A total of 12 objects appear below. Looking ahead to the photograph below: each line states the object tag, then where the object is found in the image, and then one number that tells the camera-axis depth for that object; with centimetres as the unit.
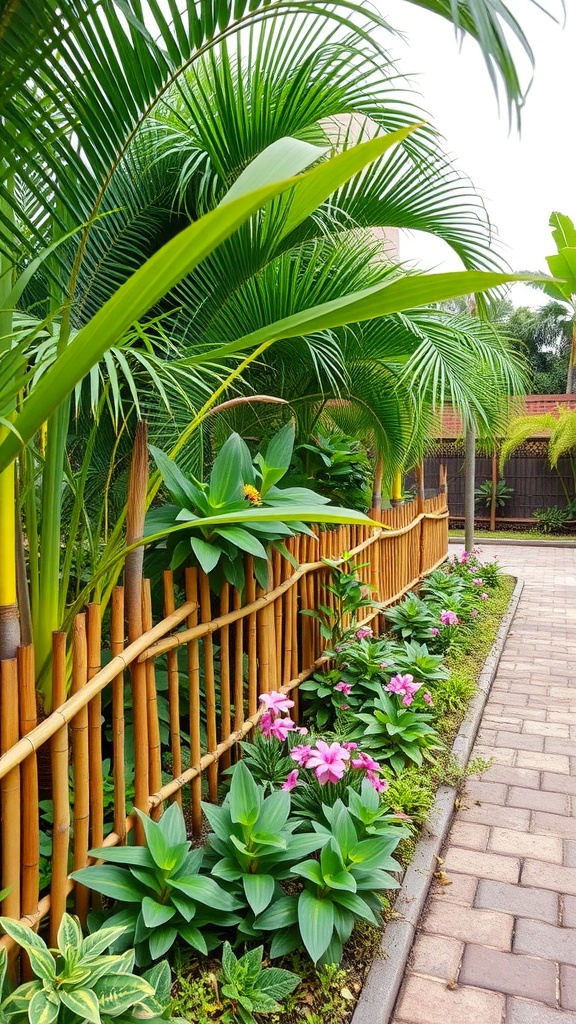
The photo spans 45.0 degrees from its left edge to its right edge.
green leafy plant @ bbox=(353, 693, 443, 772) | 278
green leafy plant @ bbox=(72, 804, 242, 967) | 160
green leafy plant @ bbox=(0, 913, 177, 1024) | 121
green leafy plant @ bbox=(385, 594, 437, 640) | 421
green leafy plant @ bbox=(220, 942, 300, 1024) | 153
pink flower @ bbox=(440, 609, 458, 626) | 430
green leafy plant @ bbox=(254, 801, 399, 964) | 169
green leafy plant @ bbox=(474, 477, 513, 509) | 1445
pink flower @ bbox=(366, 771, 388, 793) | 218
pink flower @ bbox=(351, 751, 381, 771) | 223
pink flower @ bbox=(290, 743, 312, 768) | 218
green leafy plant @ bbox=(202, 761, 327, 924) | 176
